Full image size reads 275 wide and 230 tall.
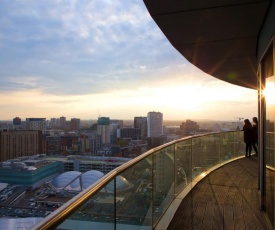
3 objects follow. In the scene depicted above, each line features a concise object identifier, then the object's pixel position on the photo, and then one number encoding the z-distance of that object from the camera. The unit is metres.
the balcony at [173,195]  1.54
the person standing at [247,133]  9.99
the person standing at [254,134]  9.99
